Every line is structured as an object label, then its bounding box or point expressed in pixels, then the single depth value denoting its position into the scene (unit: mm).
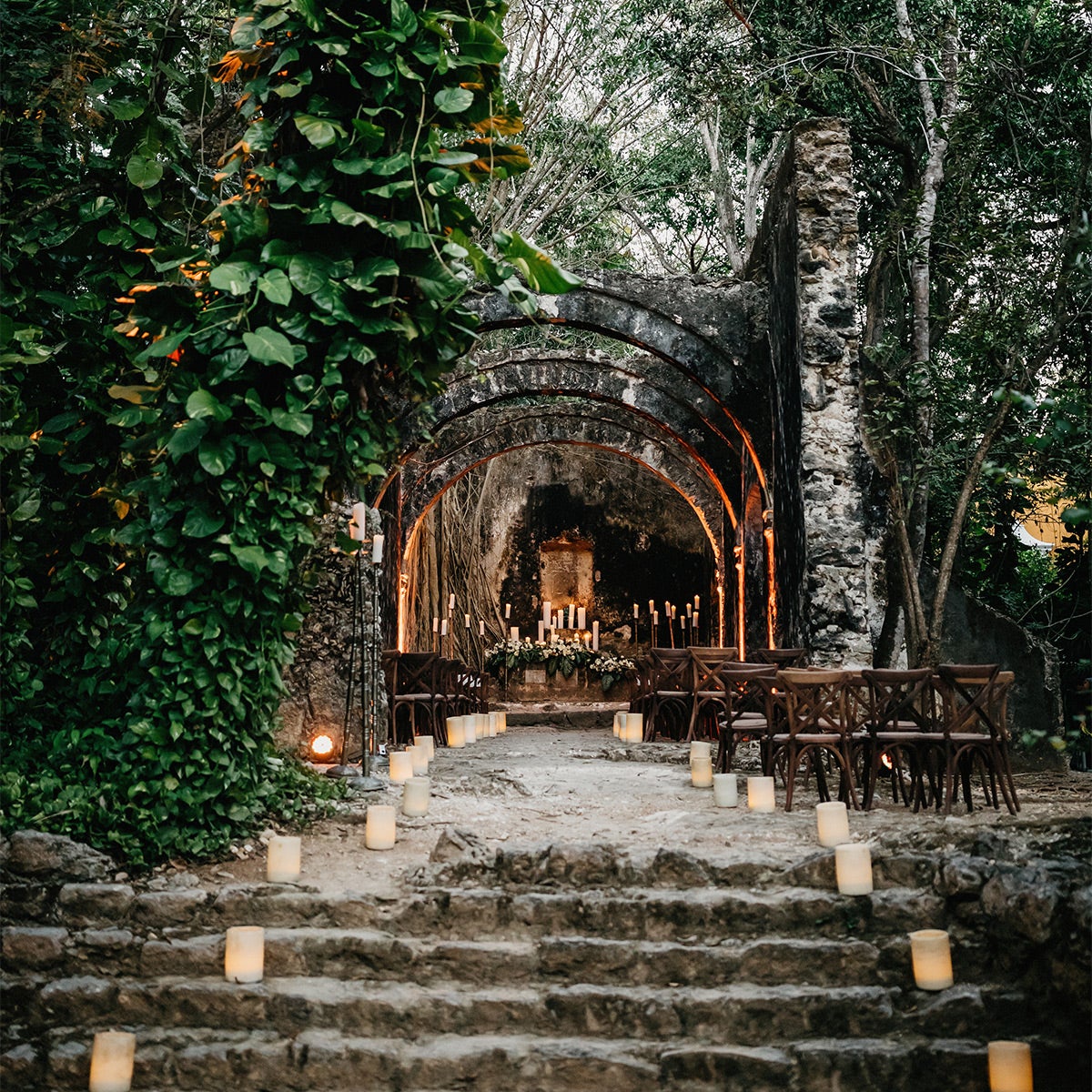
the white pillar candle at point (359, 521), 6456
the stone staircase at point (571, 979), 3283
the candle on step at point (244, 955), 3576
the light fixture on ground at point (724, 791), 5664
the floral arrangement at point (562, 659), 16250
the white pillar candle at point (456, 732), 9531
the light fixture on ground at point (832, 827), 4457
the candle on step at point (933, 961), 3428
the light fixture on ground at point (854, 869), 3779
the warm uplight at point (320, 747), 6789
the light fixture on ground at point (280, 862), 4066
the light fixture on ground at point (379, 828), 4652
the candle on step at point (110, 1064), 3246
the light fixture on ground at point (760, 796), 5512
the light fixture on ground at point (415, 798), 5285
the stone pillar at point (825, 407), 8141
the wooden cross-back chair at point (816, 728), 5559
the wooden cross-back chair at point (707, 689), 8430
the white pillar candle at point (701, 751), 6598
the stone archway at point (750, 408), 8203
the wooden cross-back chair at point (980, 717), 5258
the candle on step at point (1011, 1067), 3027
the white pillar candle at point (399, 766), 6340
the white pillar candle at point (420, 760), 6914
